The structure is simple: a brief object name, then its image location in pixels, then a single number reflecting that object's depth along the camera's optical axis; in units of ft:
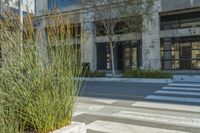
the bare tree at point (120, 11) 57.36
